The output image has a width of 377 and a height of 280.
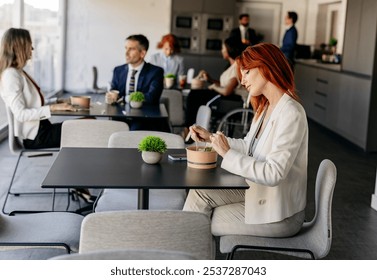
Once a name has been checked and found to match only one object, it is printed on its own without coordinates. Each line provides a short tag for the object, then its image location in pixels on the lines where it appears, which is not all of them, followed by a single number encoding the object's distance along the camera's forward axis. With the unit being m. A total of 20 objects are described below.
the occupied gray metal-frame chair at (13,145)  4.94
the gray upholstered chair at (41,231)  2.85
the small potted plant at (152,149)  3.16
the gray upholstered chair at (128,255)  1.61
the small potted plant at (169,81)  7.47
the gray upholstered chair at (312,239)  2.92
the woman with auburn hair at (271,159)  2.88
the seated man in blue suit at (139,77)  5.69
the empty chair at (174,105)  6.70
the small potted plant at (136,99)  5.24
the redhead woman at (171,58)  8.34
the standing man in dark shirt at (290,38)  10.77
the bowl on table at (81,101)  5.18
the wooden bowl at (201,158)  3.11
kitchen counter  9.43
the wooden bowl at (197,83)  7.48
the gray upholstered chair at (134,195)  3.68
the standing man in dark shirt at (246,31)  12.16
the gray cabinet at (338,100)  8.15
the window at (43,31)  8.91
